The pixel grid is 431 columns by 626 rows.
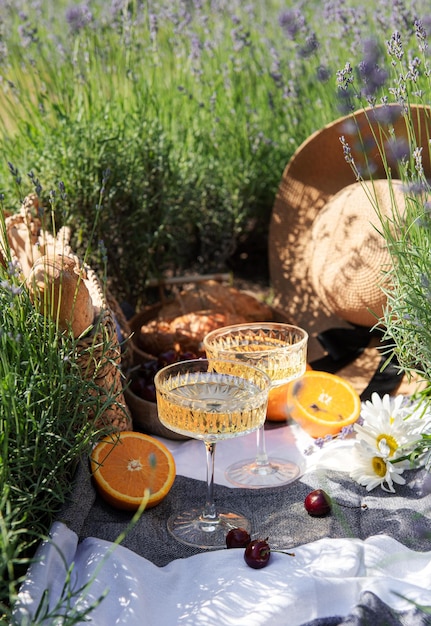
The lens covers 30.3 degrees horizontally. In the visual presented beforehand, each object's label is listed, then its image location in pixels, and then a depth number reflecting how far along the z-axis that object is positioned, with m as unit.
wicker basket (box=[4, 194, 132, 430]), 1.95
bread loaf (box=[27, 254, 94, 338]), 1.95
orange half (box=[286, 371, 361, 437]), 2.30
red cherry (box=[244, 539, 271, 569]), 1.68
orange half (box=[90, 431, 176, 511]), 1.94
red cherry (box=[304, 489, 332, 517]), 1.90
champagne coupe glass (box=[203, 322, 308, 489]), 2.04
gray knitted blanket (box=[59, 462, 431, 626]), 1.81
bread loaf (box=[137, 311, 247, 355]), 2.61
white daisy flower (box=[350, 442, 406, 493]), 1.98
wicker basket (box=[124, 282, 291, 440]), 2.37
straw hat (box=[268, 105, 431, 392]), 2.57
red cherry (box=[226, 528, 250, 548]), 1.78
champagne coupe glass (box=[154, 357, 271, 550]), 1.74
